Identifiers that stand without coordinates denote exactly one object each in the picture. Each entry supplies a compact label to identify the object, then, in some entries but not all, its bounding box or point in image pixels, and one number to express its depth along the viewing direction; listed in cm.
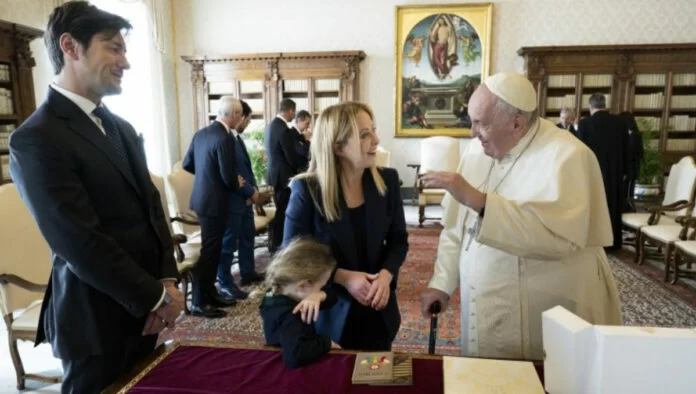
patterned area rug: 330
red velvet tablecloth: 118
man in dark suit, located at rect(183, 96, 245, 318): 372
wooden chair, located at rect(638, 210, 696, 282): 422
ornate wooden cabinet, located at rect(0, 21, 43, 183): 503
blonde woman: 167
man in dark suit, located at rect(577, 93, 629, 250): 554
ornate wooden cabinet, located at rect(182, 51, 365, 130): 854
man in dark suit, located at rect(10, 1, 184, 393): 129
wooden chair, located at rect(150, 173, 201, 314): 351
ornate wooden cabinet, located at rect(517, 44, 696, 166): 790
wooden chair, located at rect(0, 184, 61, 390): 246
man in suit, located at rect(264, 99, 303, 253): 512
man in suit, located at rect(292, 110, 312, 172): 528
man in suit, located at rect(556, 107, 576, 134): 663
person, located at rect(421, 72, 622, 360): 138
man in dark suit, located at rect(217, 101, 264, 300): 405
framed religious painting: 839
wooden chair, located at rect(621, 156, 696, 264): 478
